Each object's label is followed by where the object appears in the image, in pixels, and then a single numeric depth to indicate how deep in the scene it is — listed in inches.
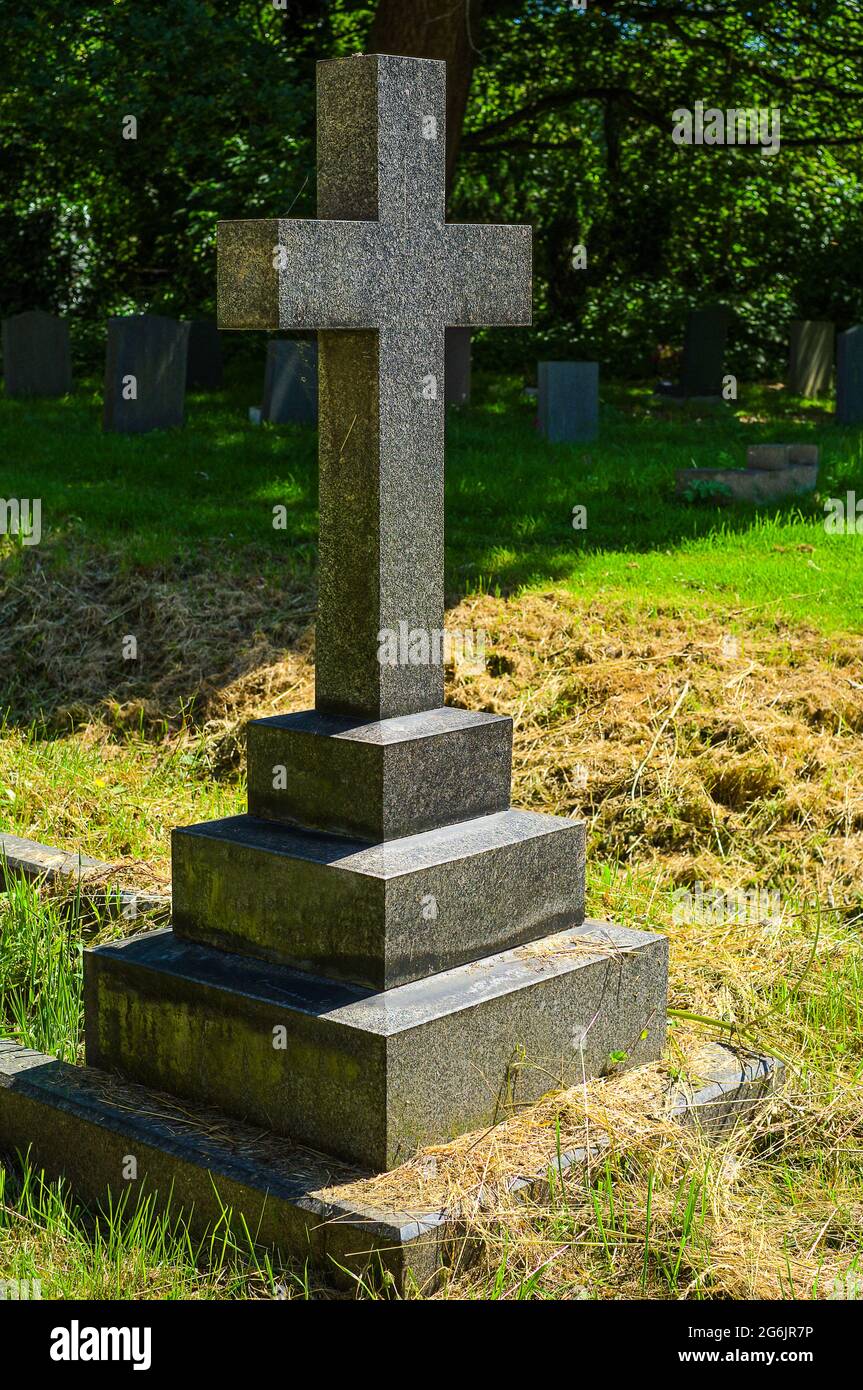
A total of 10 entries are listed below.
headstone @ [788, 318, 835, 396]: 689.6
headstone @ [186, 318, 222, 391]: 632.4
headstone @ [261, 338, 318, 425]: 505.7
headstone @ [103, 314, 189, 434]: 481.1
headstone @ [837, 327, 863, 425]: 563.8
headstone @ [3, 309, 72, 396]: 589.6
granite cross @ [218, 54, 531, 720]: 142.6
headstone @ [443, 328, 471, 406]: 569.0
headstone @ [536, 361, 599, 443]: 492.4
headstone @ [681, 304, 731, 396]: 677.3
